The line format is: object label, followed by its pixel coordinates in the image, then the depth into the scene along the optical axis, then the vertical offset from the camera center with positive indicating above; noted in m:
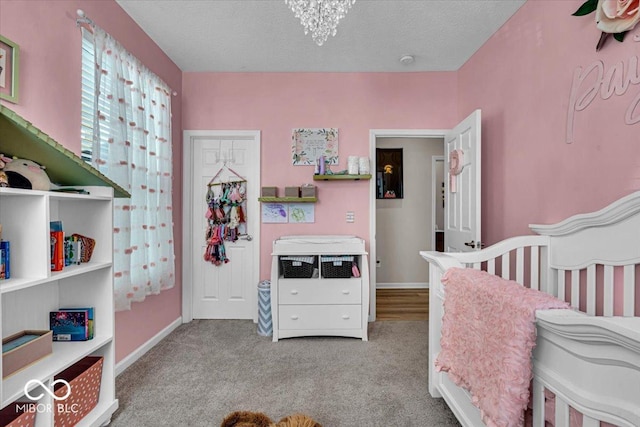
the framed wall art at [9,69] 1.37 +0.62
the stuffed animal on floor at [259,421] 1.47 -1.03
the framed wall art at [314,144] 3.19 +0.67
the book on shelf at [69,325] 1.56 -0.57
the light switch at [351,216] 3.21 -0.07
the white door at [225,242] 3.25 -0.31
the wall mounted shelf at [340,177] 3.04 +0.32
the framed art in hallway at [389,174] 4.60 +0.53
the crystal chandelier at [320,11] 1.59 +1.02
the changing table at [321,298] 2.70 -0.76
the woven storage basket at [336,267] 2.70 -0.49
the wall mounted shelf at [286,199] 3.03 +0.10
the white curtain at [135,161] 1.97 +0.34
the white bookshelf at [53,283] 1.23 -0.36
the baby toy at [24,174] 1.22 +0.14
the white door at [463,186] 2.30 +0.20
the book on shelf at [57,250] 1.36 -0.18
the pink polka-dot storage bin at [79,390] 1.39 -0.85
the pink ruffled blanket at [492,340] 0.97 -0.46
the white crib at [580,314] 0.74 -0.35
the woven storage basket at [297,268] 2.70 -0.50
